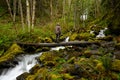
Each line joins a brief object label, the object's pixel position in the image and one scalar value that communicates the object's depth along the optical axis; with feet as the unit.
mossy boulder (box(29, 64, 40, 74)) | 15.96
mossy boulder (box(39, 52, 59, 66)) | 16.51
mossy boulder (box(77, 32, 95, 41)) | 25.15
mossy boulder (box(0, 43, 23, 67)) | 18.40
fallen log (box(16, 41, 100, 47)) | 20.67
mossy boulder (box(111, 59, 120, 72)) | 13.40
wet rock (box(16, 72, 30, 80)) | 15.40
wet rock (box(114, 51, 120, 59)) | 15.54
